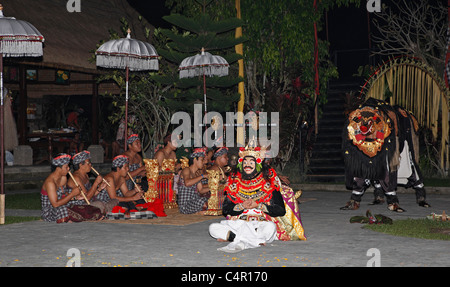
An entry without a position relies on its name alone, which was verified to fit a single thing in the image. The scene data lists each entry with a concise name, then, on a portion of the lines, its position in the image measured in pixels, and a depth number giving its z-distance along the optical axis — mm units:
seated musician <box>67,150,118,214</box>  10867
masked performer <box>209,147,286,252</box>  8195
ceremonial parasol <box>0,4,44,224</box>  10570
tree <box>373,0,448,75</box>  20766
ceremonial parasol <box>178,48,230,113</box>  14789
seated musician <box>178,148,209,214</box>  12000
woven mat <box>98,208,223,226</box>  10750
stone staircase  18156
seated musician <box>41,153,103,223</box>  10498
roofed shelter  18625
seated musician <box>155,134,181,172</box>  13102
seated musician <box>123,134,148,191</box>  12766
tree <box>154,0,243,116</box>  18812
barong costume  11945
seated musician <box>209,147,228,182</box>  12172
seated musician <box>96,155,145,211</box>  11375
